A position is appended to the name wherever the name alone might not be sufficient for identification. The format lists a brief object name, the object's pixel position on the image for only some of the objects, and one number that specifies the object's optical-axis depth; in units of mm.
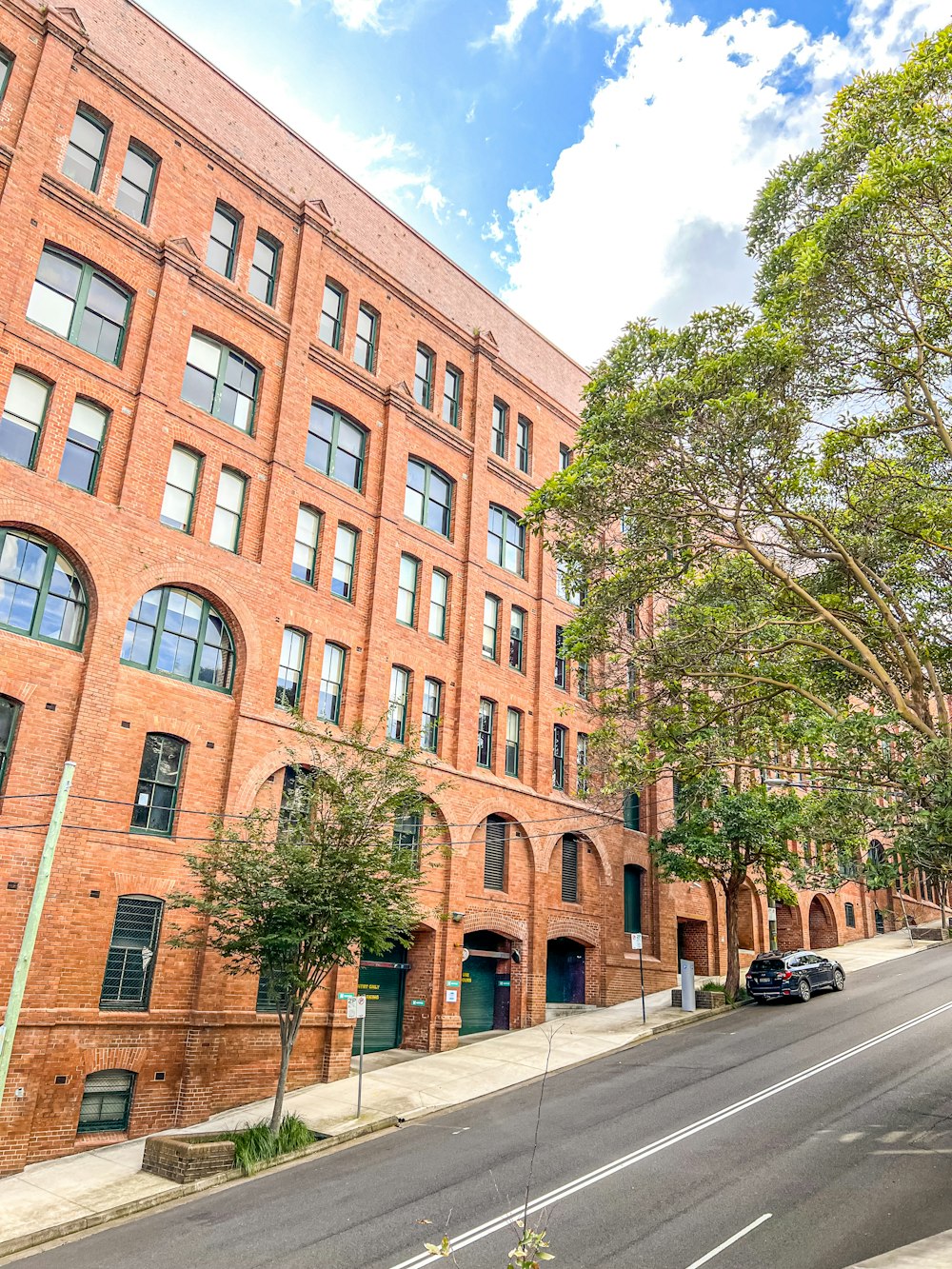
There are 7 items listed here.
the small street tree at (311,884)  15945
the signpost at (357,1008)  16938
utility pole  11773
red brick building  17344
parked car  27453
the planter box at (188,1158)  13883
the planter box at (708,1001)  27562
